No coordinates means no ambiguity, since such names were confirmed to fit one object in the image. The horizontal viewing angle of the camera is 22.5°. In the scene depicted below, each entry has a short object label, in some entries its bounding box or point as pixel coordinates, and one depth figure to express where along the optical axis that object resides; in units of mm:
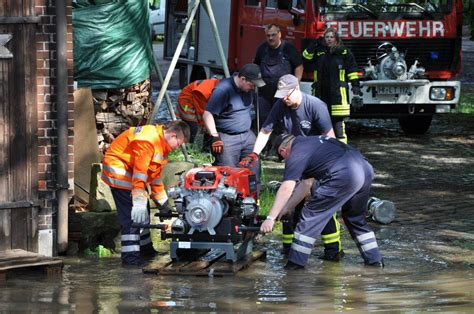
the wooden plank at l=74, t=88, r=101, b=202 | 12312
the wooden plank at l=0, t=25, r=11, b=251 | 10633
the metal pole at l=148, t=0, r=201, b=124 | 13234
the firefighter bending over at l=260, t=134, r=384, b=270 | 10172
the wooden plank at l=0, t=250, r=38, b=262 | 10492
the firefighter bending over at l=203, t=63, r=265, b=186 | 11648
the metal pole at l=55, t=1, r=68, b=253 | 10906
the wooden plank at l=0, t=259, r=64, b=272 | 10166
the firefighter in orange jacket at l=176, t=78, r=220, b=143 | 12578
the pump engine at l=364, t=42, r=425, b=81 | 18062
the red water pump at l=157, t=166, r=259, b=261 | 10211
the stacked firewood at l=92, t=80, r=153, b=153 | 14141
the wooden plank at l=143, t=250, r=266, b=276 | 10242
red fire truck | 17859
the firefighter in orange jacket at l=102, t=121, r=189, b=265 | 10383
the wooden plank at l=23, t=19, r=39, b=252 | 10781
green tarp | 13469
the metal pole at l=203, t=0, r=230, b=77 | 14273
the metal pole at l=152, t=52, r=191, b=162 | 13836
